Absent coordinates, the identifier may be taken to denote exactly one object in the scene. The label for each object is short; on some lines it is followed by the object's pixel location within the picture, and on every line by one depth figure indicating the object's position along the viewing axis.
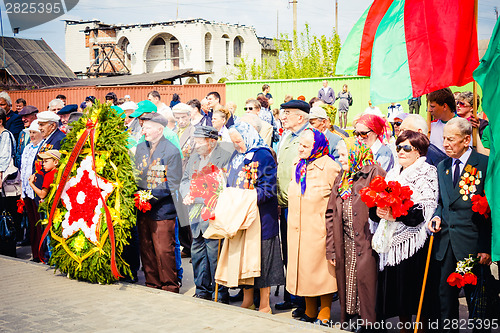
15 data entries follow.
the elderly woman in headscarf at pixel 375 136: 5.88
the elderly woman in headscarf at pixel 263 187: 6.57
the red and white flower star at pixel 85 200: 7.68
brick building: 61.41
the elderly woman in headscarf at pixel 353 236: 5.64
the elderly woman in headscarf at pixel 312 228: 6.10
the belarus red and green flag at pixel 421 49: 6.19
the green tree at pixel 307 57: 38.59
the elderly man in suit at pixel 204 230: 7.14
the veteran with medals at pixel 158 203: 7.43
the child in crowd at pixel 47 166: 8.34
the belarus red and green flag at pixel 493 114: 4.79
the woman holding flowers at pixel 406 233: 5.33
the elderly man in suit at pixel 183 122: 9.52
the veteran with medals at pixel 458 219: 5.15
